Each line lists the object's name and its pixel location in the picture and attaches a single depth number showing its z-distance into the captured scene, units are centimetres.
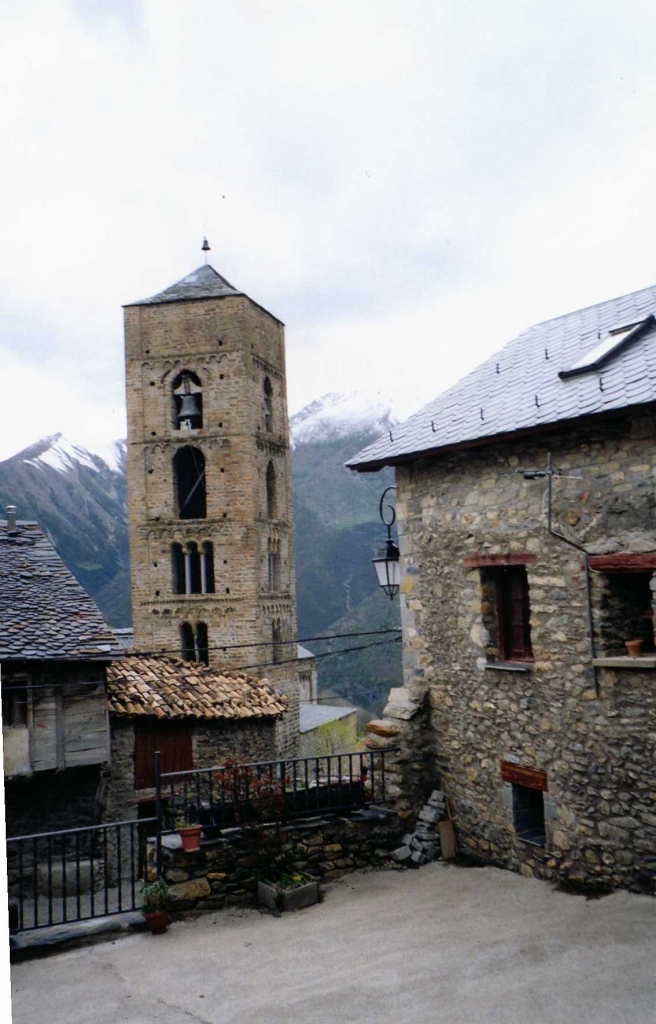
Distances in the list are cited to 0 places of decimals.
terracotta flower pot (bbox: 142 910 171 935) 650
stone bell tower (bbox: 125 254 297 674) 2509
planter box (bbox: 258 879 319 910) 691
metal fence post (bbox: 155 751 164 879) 683
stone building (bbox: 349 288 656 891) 613
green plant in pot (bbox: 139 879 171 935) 650
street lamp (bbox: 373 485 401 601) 834
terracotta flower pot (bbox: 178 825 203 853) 693
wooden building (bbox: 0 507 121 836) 1012
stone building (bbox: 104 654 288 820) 1254
